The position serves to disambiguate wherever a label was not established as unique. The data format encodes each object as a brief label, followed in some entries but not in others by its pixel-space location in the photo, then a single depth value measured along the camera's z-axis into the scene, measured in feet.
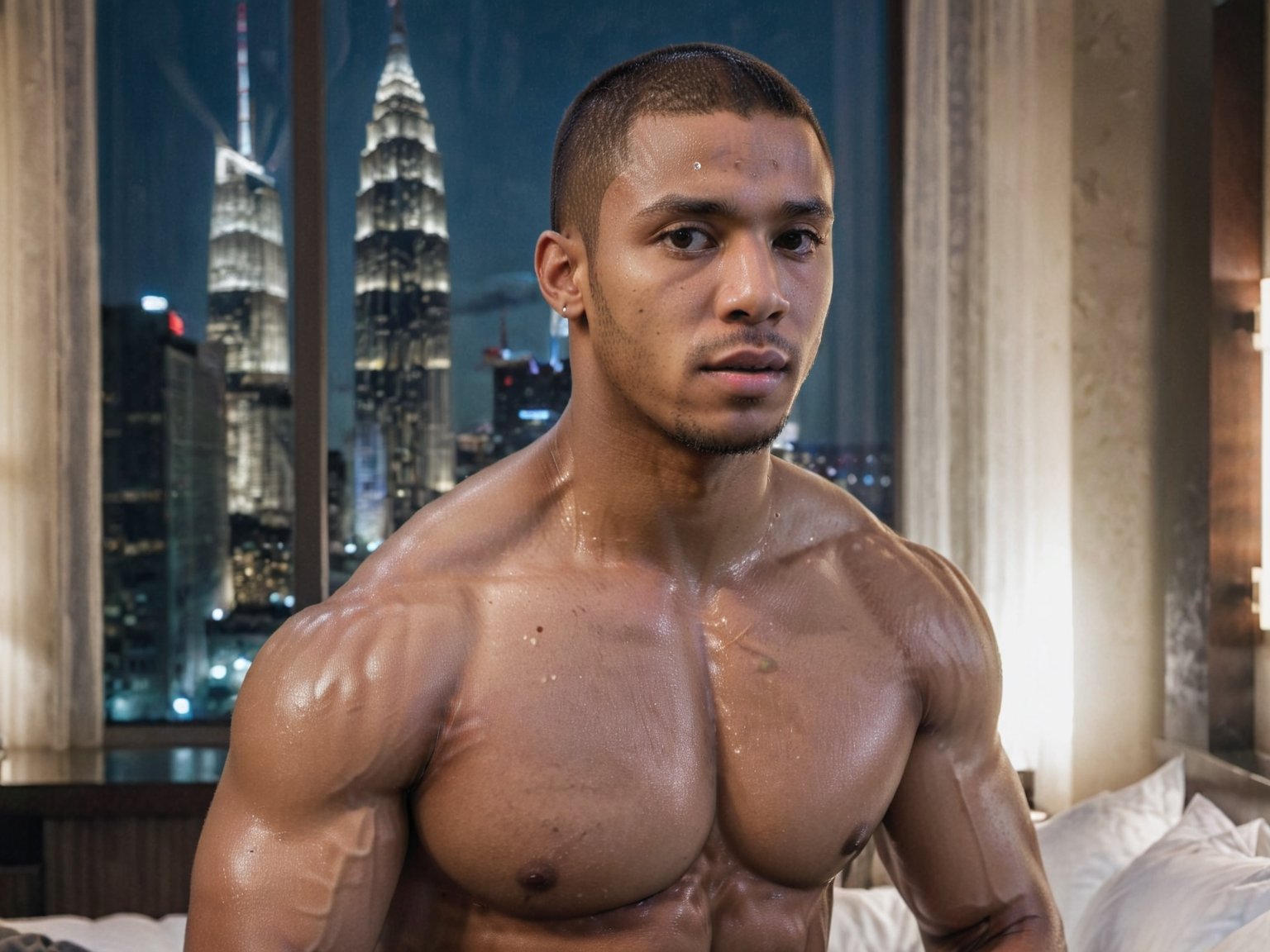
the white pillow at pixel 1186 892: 5.20
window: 11.19
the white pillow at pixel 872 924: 6.70
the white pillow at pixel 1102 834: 6.58
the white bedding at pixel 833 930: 6.61
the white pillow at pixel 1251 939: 4.49
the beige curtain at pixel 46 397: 10.15
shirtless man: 2.90
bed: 5.28
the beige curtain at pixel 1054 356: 9.45
